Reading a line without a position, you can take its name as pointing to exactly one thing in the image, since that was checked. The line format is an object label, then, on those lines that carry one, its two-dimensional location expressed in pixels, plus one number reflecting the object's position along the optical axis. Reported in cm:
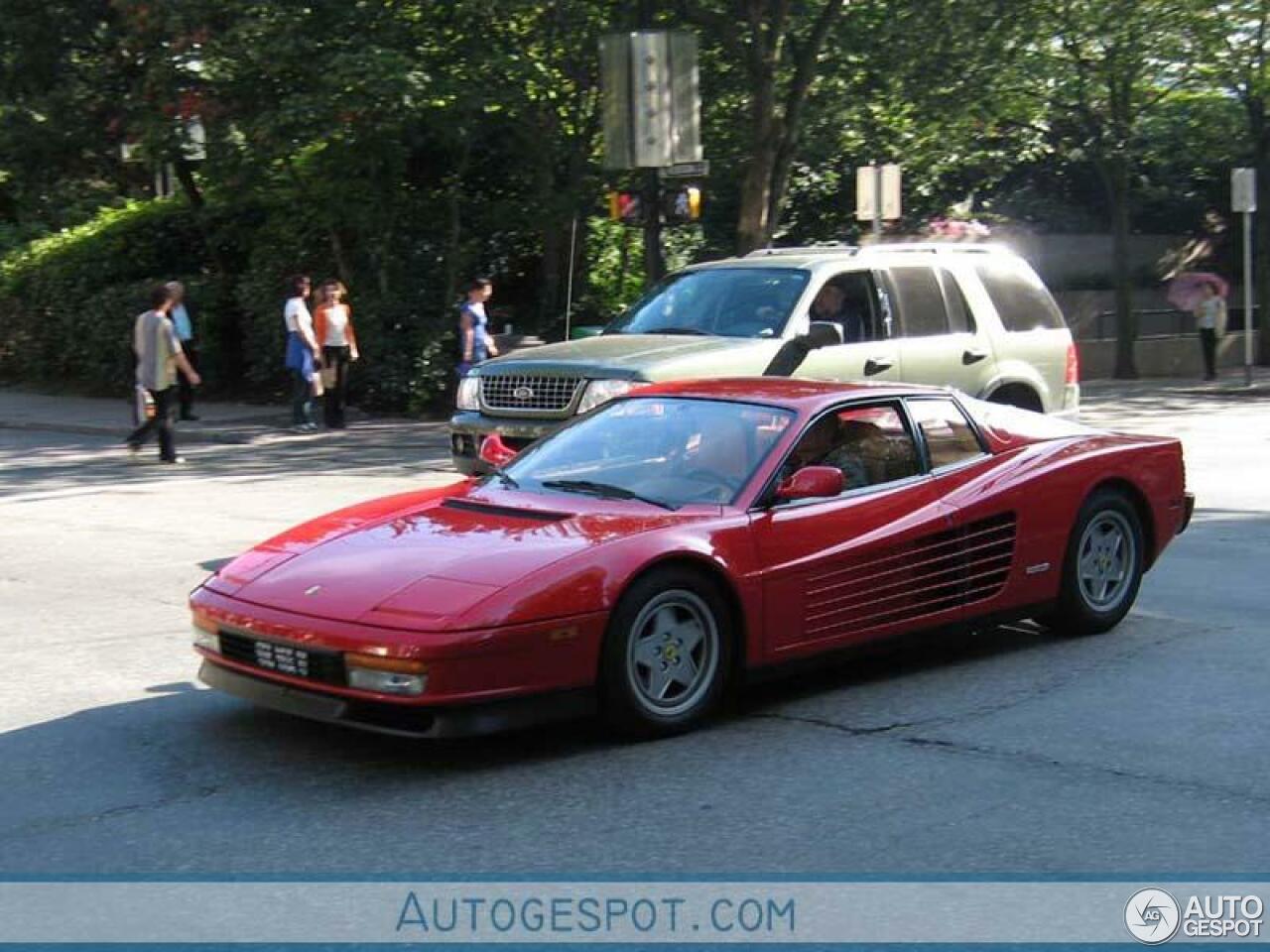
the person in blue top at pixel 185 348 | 2144
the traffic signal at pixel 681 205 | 2023
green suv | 1226
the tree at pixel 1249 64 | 2719
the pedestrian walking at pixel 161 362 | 1733
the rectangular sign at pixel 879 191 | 2069
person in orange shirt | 2086
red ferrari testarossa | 614
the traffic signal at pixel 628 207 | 2070
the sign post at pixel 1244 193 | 2495
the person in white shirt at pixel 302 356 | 2028
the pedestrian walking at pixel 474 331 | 1939
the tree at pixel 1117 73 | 2617
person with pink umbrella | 2912
